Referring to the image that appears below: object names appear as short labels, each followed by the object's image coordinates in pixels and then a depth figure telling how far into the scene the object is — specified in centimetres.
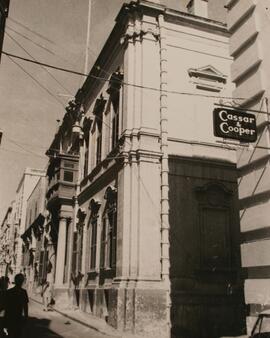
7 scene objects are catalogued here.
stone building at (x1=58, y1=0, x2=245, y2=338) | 1466
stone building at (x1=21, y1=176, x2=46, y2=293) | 3412
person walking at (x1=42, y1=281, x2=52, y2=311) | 2162
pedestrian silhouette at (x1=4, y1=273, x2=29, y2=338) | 698
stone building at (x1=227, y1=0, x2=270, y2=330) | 860
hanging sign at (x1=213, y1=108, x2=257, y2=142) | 922
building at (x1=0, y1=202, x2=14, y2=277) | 6275
